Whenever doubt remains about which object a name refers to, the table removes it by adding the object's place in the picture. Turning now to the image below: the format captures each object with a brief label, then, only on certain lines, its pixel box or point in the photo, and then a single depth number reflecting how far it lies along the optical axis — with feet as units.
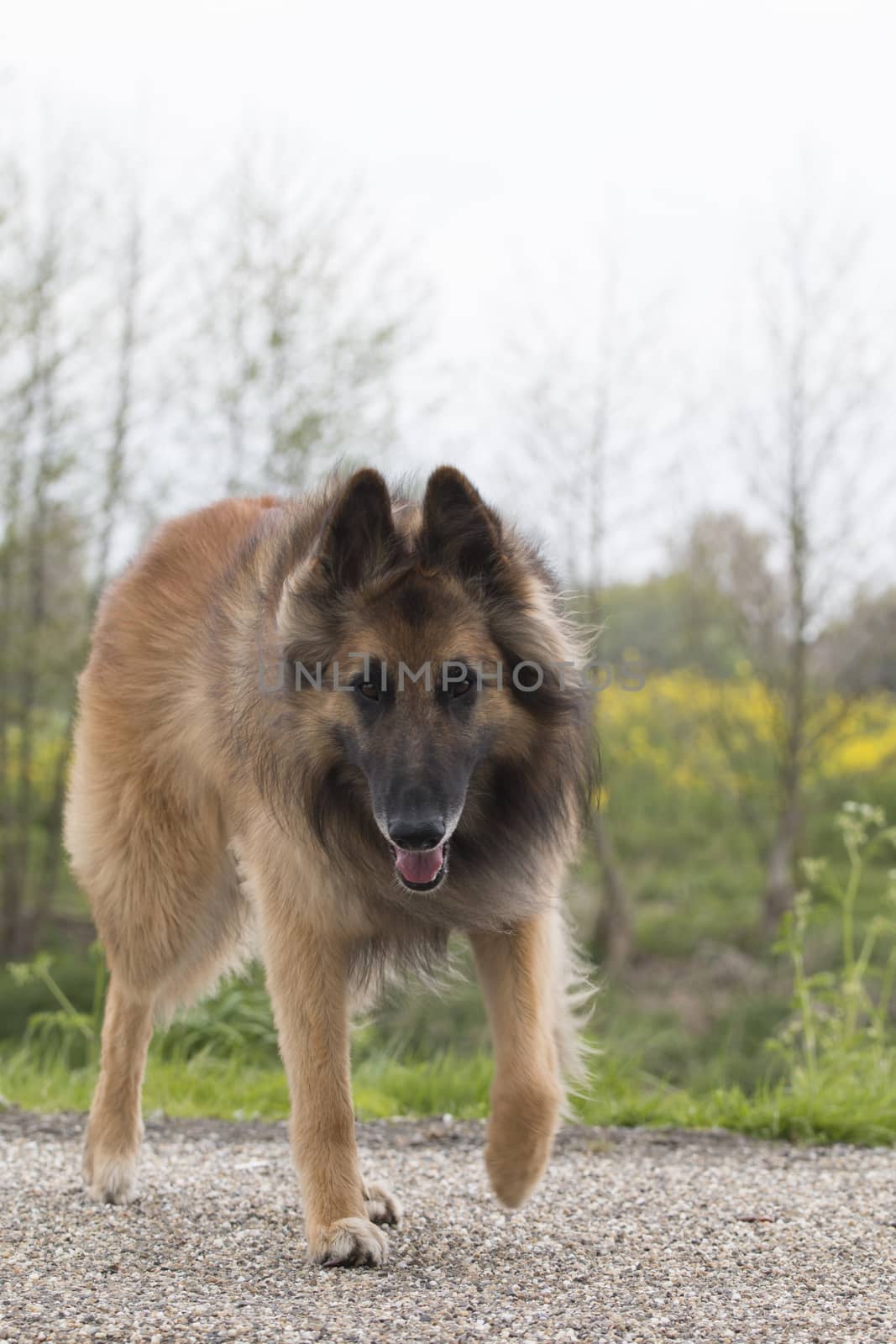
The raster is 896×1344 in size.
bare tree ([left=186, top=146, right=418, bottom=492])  32.01
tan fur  11.53
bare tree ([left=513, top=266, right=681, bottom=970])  33.96
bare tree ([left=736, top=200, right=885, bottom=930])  32.81
